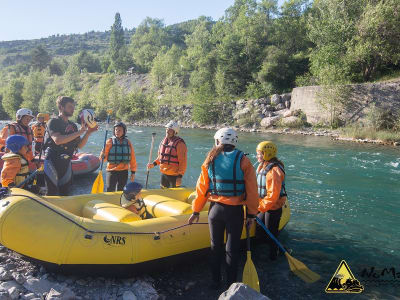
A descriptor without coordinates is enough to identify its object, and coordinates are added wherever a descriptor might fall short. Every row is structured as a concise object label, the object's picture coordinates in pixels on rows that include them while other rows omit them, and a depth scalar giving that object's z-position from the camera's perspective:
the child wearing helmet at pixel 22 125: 6.10
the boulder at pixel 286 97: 25.00
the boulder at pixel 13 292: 3.02
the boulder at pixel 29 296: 3.03
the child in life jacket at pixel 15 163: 4.33
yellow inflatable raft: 3.35
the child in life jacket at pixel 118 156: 5.49
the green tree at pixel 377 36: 19.44
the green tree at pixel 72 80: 55.19
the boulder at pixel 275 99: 25.34
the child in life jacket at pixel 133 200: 4.26
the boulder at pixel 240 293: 2.78
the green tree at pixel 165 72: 42.66
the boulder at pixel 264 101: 25.81
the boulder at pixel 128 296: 3.26
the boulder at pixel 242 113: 25.52
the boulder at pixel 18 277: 3.30
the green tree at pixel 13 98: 42.20
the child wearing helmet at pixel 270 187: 4.04
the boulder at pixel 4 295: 2.93
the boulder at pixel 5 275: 3.30
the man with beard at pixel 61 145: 4.27
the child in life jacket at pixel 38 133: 8.62
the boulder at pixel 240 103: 27.26
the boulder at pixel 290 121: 21.73
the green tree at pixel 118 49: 61.41
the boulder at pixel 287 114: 22.94
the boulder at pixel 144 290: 3.35
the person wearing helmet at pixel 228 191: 3.19
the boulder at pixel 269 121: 22.89
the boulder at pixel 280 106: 24.81
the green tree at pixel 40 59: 78.62
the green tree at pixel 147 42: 58.97
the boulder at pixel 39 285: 3.19
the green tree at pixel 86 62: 74.38
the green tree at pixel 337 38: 20.78
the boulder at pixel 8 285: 3.11
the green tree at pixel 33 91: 44.34
